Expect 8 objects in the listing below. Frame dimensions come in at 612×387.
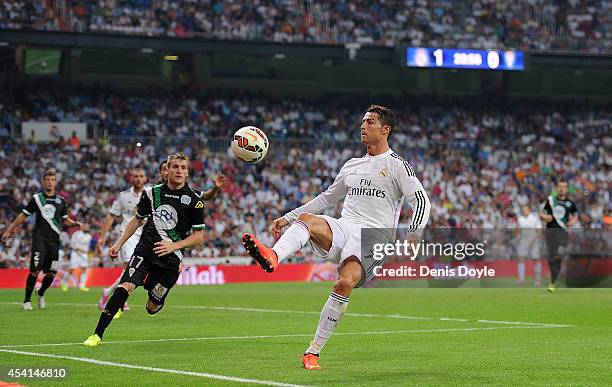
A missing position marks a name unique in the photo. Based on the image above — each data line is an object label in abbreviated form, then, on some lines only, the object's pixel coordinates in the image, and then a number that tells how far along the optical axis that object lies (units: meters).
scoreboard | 46.00
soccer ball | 12.75
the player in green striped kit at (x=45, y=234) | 20.80
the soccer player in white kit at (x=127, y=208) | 18.74
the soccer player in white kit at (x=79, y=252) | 32.16
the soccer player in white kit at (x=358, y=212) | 10.49
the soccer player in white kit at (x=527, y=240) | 31.31
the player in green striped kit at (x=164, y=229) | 13.15
